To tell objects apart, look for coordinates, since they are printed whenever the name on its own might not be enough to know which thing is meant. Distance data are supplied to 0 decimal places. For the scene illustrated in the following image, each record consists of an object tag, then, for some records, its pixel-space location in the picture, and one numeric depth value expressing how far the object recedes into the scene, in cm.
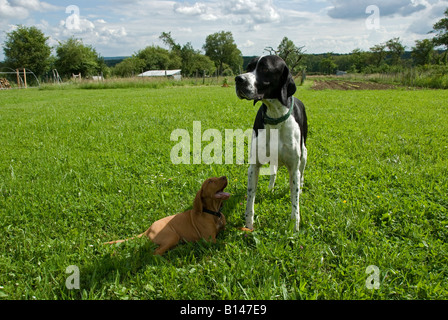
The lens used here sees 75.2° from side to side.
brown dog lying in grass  276
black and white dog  267
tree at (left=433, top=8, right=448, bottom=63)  4266
